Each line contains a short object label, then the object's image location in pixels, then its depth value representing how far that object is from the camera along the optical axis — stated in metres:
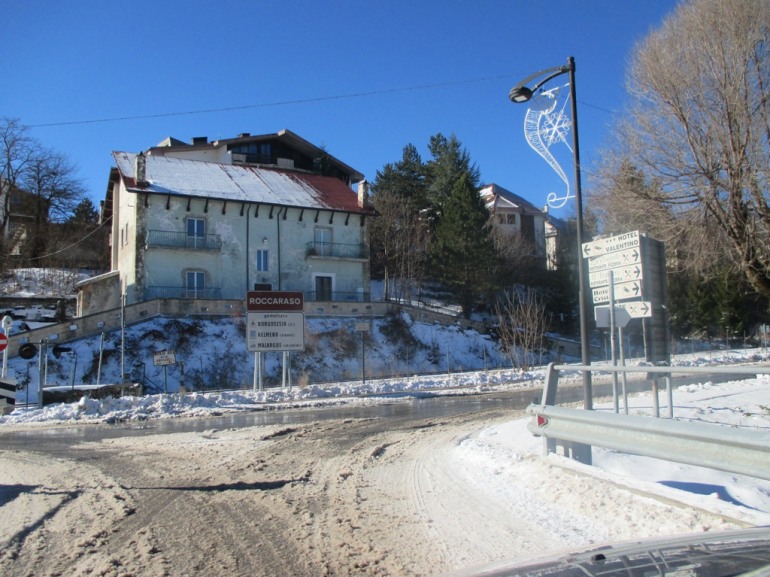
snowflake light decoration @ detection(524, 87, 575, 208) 10.77
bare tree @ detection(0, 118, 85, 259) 49.72
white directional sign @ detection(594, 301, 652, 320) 9.34
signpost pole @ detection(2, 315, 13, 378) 16.27
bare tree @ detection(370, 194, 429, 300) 51.97
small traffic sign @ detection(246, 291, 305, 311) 22.50
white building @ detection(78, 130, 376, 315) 39.22
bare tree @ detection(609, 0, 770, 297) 11.06
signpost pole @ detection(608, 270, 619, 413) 8.36
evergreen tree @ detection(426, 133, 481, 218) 57.00
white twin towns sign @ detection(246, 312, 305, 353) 22.34
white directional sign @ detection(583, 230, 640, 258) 9.16
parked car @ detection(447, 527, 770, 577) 2.60
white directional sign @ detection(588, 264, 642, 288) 9.25
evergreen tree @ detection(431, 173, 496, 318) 47.41
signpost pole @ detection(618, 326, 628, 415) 7.53
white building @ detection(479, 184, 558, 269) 59.59
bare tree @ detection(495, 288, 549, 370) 30.20
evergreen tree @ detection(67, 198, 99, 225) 58.23
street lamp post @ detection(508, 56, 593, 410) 9.61
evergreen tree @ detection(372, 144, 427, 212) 60.00
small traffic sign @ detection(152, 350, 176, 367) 20.78
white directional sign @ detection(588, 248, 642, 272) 9.17
